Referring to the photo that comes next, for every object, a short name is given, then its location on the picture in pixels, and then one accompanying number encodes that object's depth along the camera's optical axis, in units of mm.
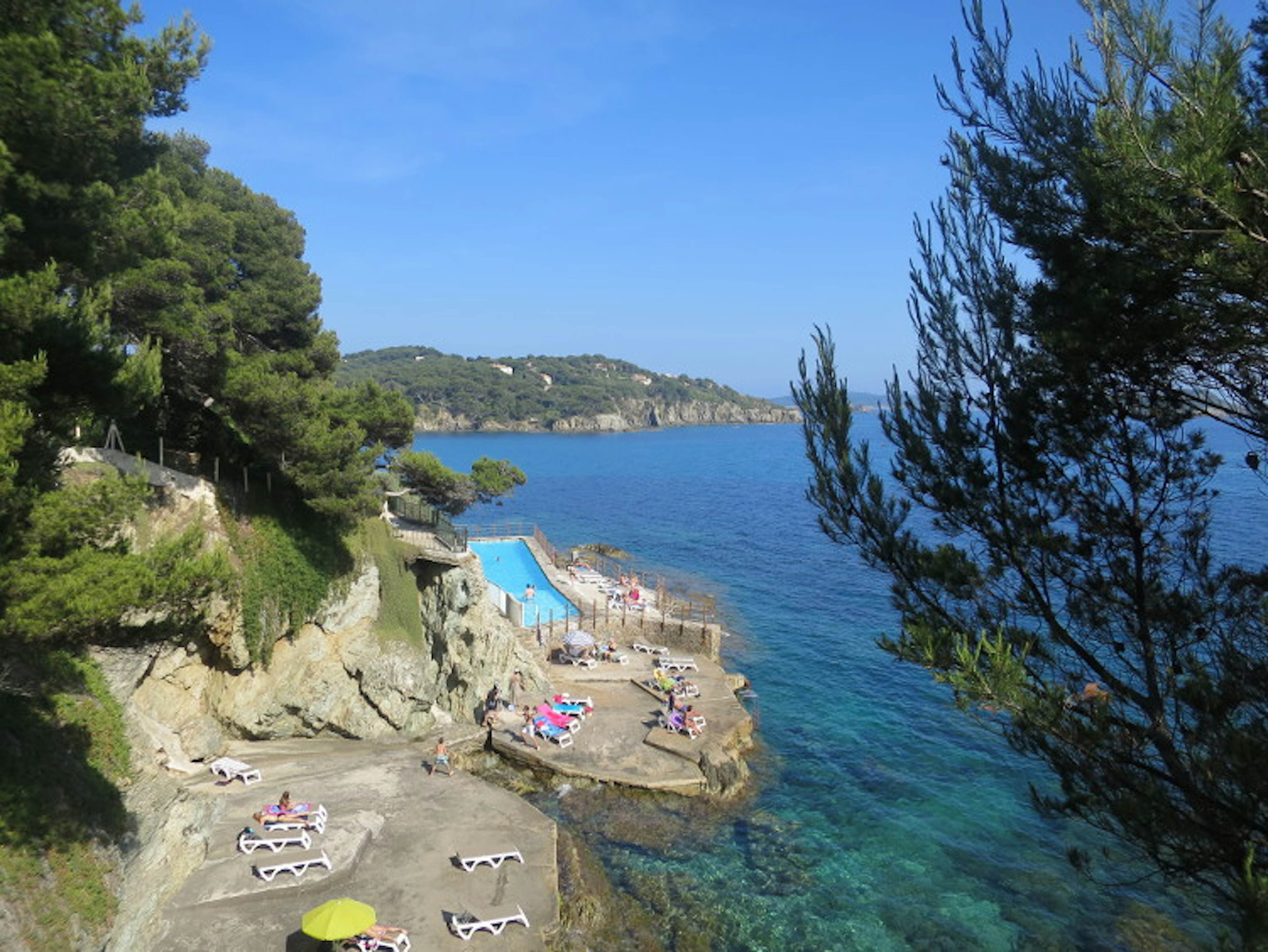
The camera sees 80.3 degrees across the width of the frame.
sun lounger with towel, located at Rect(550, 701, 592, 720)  24188
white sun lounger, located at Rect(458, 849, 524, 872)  14609
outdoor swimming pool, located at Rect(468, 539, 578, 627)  34188
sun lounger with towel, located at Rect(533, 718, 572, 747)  22438
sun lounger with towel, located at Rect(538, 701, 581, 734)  23188
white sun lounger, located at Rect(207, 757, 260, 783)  16453
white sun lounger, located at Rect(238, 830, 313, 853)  13961
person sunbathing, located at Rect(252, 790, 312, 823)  14648
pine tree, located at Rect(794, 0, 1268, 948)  5328
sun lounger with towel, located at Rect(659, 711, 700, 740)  23141
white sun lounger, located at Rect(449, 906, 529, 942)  12766
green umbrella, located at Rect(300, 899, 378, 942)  11359
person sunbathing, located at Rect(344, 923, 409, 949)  12039
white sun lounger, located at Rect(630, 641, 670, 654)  30875
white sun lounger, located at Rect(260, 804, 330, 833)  14523
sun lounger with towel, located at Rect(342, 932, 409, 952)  12023
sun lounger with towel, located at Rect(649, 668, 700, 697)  26188
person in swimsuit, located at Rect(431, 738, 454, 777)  18875
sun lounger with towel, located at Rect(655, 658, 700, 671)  29109
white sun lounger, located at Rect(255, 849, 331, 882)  13266
